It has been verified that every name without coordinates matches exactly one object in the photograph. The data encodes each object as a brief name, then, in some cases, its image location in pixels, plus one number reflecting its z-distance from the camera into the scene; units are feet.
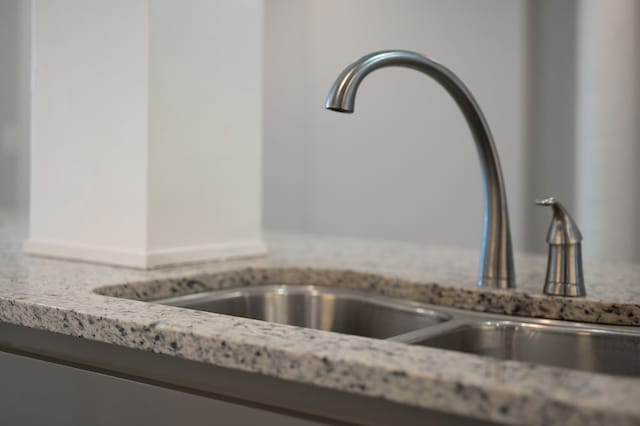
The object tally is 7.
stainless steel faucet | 6.51
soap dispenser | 6.32
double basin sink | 6.04
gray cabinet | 5.38
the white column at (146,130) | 7.05
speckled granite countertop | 4.74
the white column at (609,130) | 13.90
